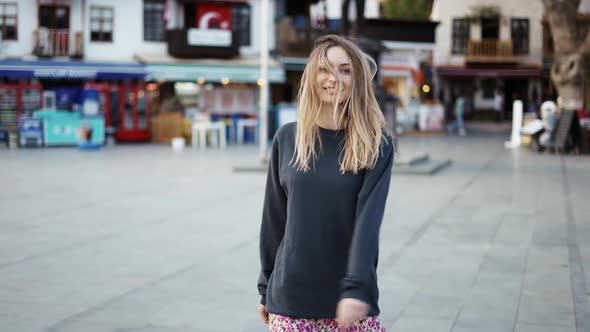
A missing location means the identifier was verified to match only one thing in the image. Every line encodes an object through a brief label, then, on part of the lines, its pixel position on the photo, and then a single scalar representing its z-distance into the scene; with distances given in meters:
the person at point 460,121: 38.09
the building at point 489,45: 48.81
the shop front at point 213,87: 31.19
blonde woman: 2.99
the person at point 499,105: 46.66
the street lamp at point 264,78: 18.52
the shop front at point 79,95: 29.81
